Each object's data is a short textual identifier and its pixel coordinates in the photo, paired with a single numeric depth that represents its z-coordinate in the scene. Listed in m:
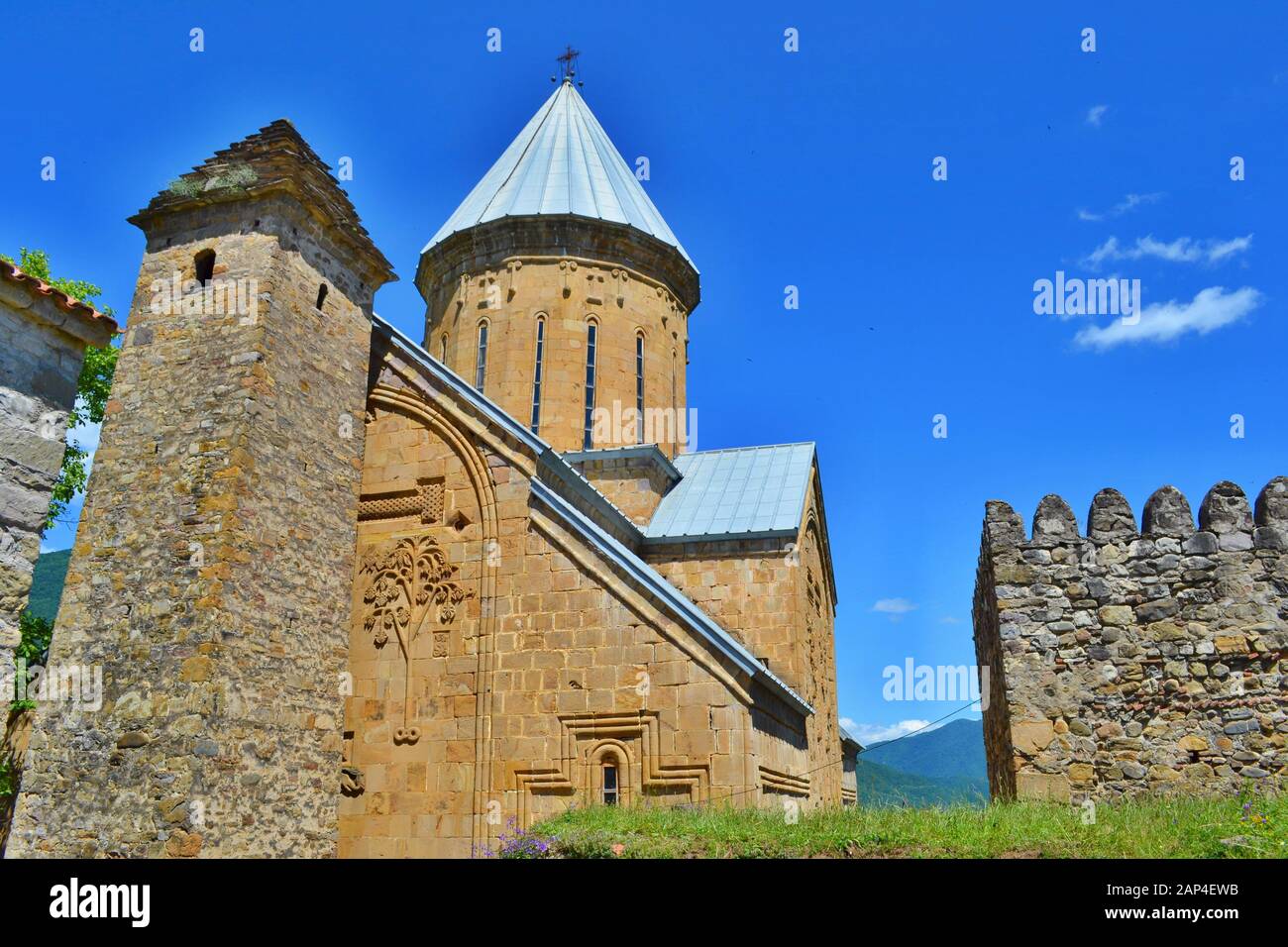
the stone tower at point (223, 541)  8.17
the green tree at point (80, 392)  14.08
